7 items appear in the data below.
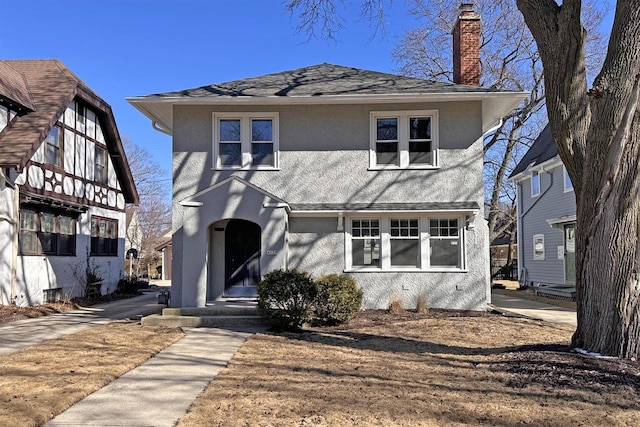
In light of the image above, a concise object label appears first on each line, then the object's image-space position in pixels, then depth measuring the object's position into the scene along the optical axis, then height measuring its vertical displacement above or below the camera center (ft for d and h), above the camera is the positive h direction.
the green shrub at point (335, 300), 33.73 -3.70
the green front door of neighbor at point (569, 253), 60.59 -0.57
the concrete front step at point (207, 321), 35.55 -5.43
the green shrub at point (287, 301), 32.32 -3.55
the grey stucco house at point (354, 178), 42.04 +6.15
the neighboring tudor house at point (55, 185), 44.06 +6.67
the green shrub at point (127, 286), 65.05 -5.30
